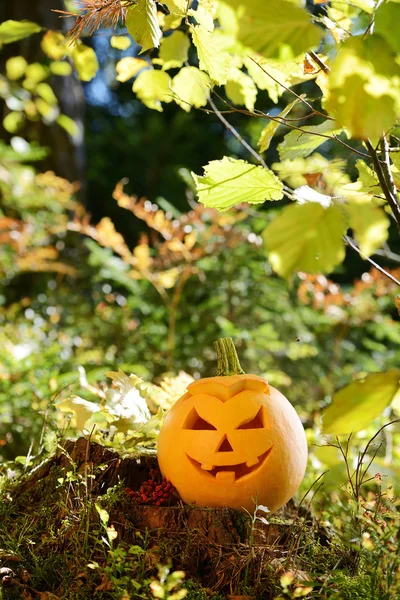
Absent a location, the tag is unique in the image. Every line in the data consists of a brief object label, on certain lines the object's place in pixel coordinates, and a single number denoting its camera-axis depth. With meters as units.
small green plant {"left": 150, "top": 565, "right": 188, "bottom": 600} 0.71
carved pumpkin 1.04
